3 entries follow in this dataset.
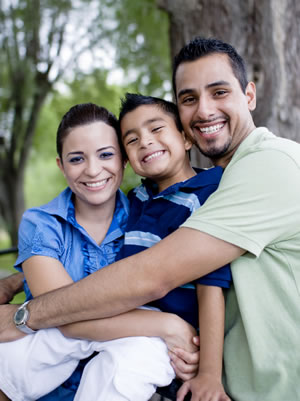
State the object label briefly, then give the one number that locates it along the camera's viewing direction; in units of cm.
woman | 184
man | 167
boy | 175
